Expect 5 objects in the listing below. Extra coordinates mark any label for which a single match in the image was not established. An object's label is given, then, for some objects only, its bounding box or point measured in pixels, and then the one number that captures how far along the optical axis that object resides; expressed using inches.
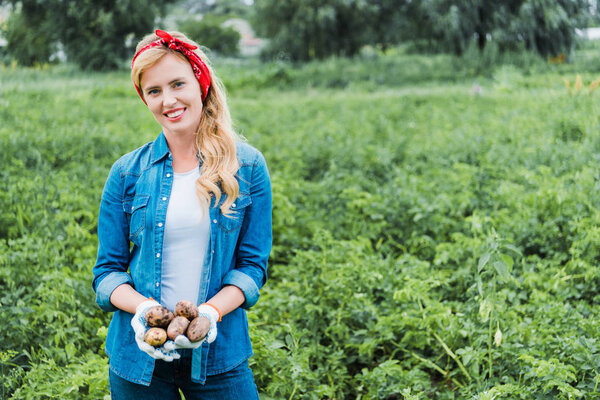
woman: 75.7
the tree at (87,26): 1146.0
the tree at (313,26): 1148.5
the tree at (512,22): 940.0
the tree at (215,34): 1673.2
